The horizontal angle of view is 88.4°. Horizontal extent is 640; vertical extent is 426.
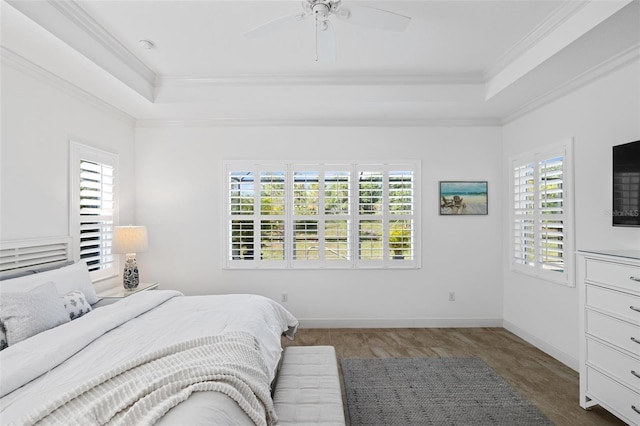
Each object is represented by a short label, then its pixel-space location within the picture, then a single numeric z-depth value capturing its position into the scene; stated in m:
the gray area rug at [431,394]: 2.32
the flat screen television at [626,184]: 2.39
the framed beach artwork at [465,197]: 4.19
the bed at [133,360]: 1.23
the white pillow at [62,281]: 2.21
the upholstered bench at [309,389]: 1.70
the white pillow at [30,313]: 1.89
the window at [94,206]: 3.20
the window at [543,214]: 3.11
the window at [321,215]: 4.21
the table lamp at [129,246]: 3.54
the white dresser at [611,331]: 2.01
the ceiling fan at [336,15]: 2.02
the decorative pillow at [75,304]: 2.37
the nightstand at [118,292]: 3.01
